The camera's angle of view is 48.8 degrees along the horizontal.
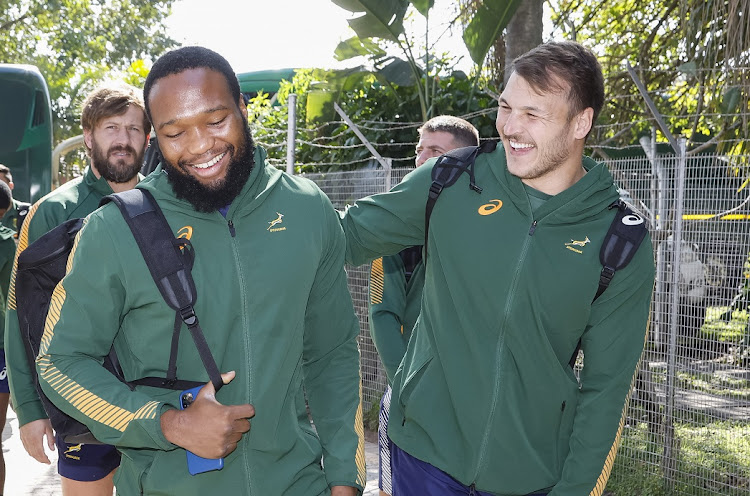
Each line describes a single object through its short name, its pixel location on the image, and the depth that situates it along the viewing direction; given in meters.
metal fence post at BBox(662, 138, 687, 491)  5.75
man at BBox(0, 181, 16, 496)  5.89
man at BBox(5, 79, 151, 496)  3.75
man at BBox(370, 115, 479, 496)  4.14
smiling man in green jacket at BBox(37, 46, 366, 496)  2.19
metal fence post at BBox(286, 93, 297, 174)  8.09
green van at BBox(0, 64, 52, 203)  12.16
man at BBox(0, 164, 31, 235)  6.37
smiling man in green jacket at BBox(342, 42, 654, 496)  2.79
